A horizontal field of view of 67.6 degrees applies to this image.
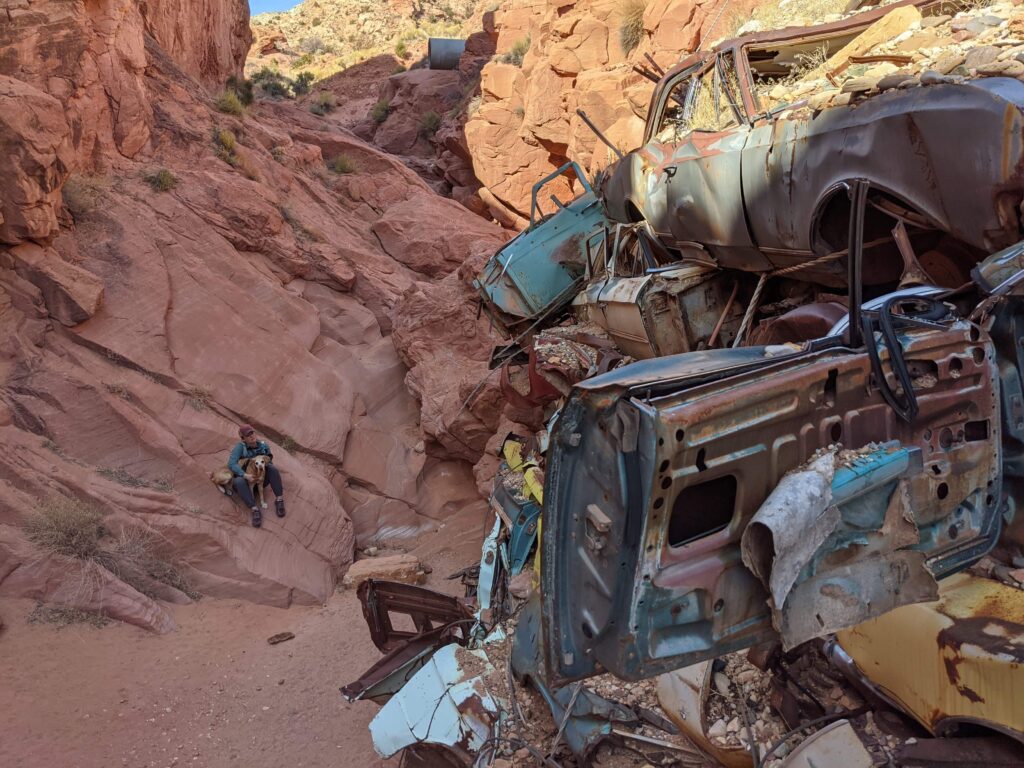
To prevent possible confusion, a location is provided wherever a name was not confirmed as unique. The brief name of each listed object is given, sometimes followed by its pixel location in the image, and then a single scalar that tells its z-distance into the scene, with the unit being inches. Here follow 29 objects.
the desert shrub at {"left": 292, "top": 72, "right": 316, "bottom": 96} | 1254.9
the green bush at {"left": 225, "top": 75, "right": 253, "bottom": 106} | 807.1
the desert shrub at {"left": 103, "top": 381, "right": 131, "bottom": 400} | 428.5
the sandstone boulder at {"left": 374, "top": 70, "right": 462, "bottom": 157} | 1067.9
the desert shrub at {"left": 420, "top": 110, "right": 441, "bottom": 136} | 1058.7
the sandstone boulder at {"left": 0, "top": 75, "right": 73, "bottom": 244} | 417.7
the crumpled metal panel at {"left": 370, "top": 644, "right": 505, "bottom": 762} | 157.4
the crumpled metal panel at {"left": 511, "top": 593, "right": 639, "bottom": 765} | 145.8
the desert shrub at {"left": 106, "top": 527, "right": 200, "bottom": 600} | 352.2
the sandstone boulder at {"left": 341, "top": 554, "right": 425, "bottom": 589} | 380.8
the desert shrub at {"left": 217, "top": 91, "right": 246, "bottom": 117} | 719.1
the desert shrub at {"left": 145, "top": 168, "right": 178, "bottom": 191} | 546.0
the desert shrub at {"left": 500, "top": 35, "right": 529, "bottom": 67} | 833.5
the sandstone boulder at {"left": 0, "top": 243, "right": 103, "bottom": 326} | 435.5
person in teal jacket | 407.2
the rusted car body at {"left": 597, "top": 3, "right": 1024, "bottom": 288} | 131.3
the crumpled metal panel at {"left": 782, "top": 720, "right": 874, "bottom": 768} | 105.3
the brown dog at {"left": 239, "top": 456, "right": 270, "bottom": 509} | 413.1
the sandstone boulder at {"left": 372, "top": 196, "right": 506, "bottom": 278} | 710.5
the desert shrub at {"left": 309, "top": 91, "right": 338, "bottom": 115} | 1182.9
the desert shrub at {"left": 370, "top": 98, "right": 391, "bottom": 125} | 1112.8
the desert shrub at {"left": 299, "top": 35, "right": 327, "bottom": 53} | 1605.6
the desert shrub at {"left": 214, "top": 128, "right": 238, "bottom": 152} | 635.5
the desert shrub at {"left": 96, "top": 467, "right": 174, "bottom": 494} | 397.1
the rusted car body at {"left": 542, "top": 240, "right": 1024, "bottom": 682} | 91.0
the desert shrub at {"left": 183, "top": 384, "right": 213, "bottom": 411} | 452.4
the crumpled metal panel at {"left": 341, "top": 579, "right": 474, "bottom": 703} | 196.9
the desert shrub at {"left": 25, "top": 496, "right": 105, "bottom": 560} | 335.0
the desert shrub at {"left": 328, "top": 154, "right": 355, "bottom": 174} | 815.1
